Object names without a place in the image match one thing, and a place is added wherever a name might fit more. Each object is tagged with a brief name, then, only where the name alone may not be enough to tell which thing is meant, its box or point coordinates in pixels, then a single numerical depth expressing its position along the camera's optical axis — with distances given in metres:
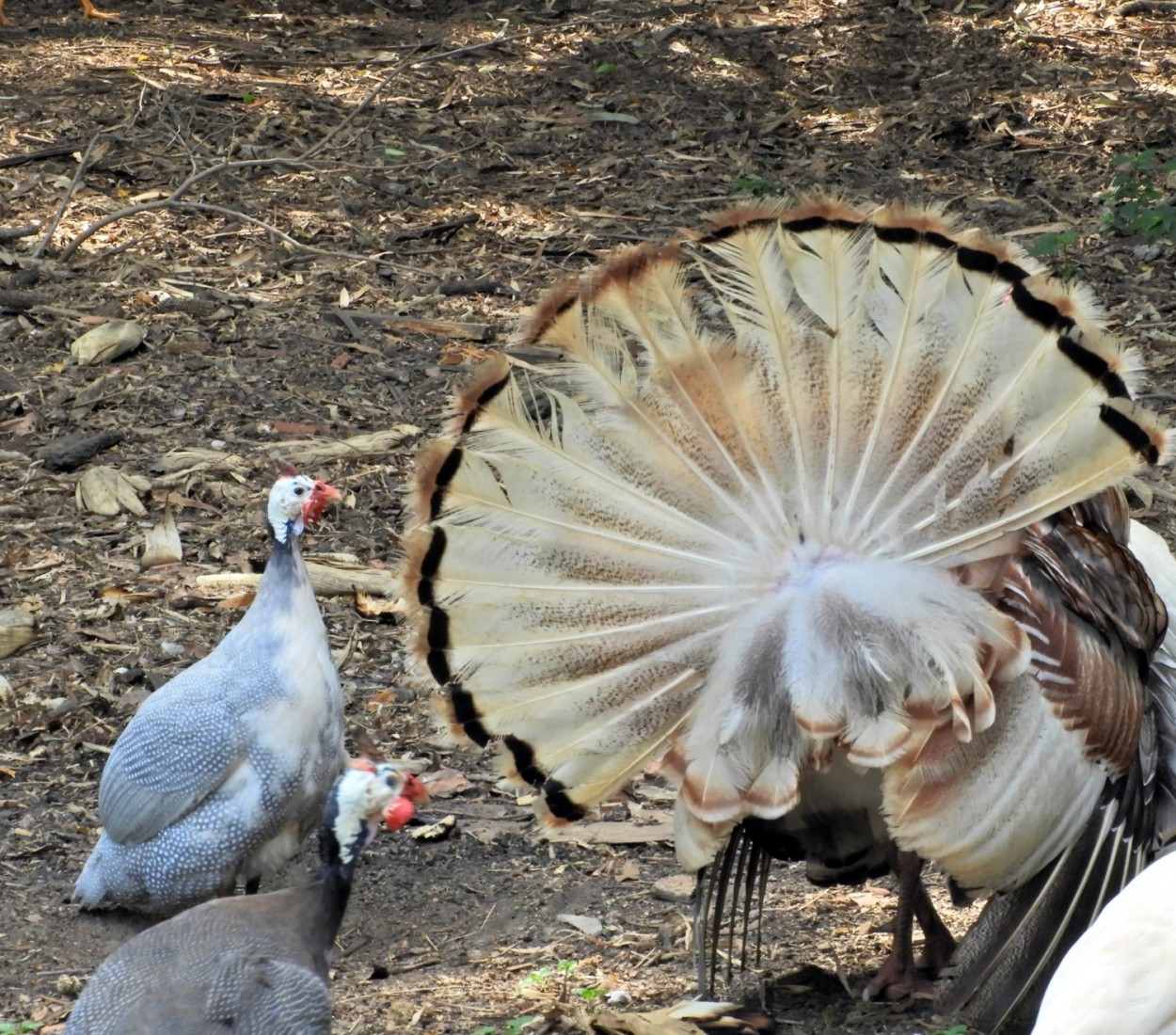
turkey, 7.33
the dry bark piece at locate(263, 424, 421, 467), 14.03
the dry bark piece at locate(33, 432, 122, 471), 13.77
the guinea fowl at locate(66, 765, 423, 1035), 7.23
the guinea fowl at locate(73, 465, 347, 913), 9.20
